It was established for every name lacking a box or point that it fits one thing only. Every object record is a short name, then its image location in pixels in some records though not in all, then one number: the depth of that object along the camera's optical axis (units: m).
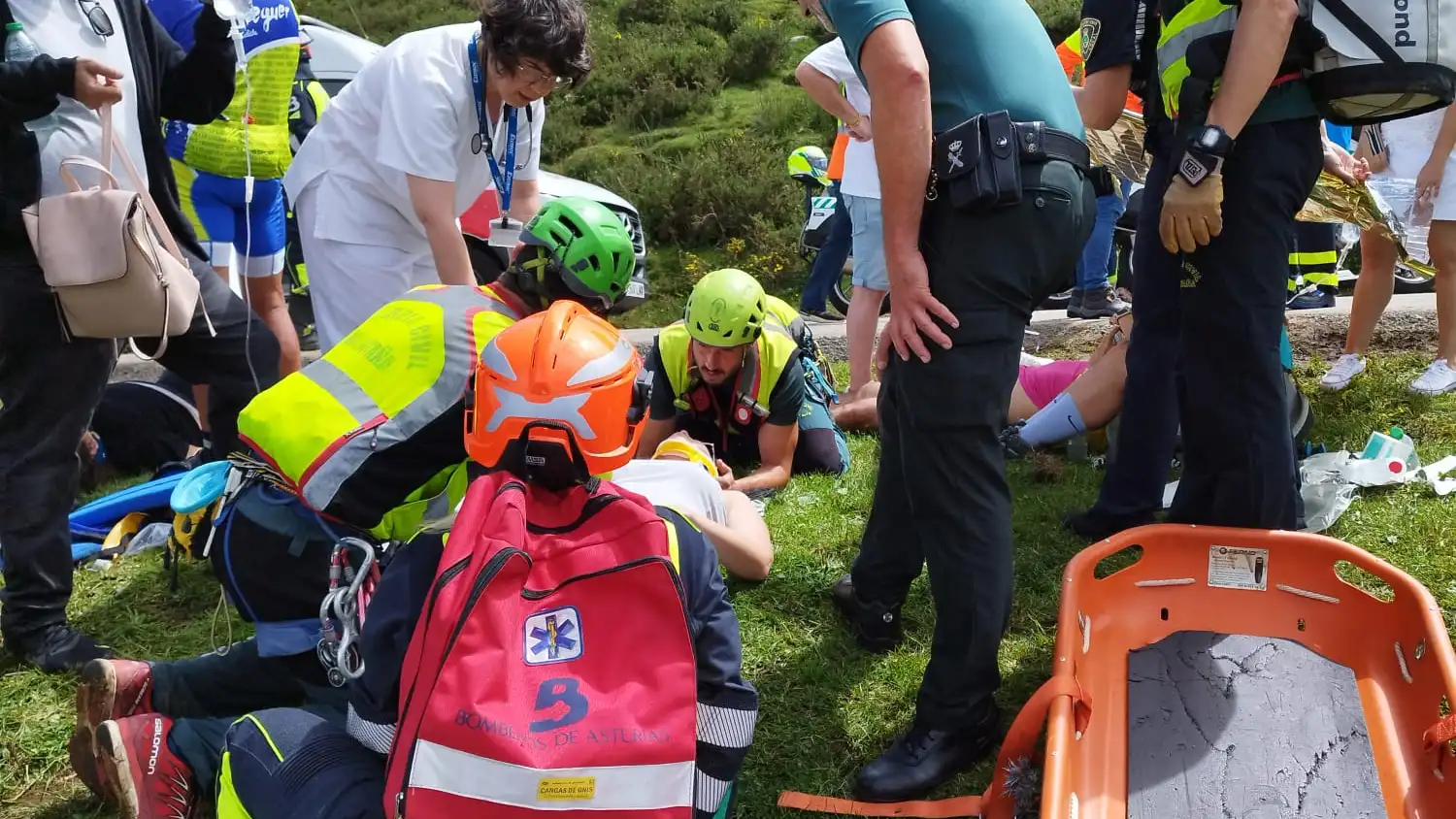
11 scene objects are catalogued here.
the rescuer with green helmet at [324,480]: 2.64
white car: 6.79
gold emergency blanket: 4.24
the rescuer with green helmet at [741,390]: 4.36
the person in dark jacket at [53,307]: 2.98
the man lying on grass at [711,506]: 3.43
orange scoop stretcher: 2.31
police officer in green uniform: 2.29
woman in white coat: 3.30
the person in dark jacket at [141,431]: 4.97
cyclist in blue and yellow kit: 5.07
